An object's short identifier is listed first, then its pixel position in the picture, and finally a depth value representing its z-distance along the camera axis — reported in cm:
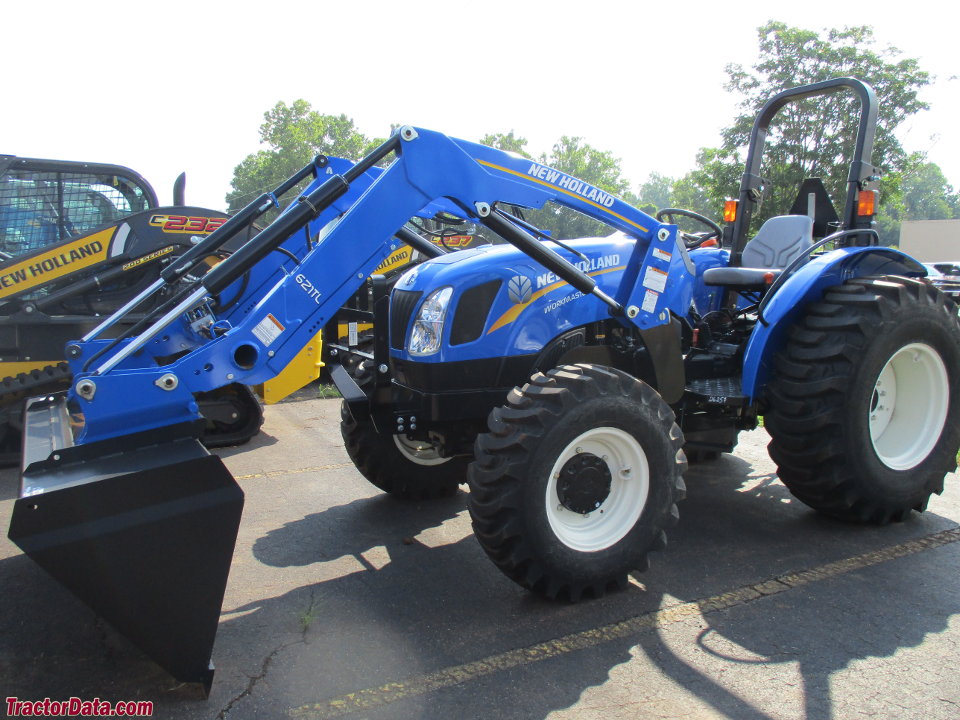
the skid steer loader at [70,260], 659
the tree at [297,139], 4412
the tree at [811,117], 2047
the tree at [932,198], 9744
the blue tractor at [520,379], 261
